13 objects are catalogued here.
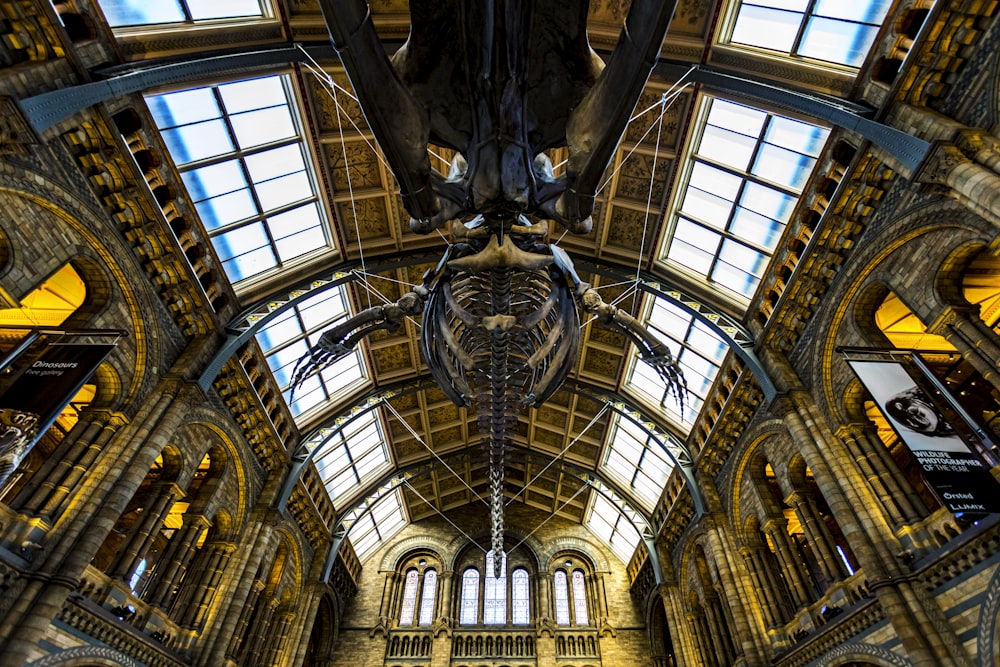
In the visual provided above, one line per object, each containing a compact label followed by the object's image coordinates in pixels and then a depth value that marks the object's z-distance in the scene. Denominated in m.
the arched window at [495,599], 20.62
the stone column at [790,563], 10.90
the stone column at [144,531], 9.55
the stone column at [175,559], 10.58
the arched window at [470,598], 20.64
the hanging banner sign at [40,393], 6.34
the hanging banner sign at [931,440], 6.25
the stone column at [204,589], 11.40
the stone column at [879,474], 8.25
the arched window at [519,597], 20.70
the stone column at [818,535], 9.91
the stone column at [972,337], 6.81
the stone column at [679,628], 15.74
